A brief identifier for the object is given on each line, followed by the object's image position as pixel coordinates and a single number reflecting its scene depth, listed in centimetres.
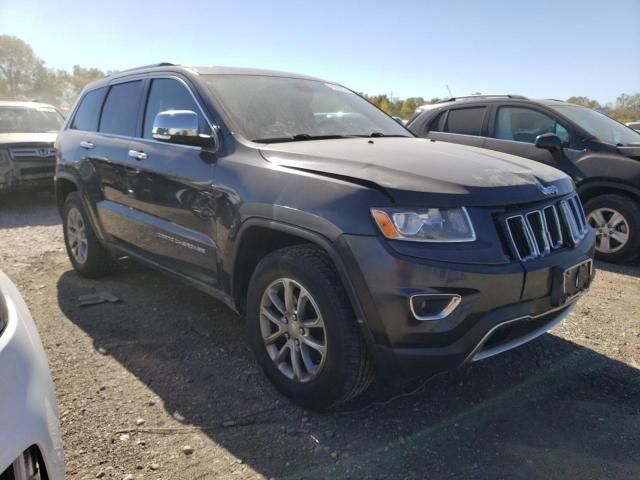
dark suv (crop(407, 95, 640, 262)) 547
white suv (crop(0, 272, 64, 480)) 134
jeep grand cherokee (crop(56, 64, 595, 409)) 224
